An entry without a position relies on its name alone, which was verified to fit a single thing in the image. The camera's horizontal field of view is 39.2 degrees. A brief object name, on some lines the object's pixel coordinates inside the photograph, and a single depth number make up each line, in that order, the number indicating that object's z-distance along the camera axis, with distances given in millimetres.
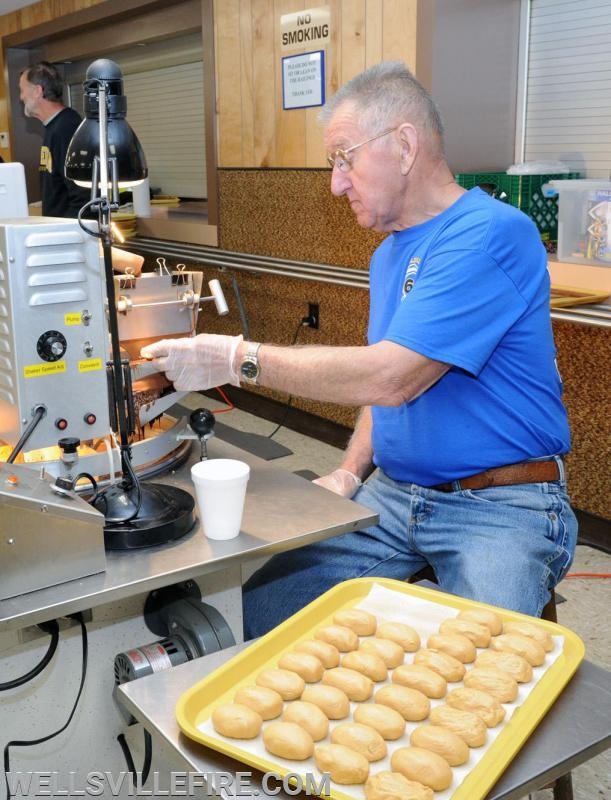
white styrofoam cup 1277
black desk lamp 1289
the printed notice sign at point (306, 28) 3633
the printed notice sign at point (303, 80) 3698
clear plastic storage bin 2680
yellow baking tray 875
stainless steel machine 1327
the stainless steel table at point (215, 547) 1147
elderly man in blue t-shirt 1495
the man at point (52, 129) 4715
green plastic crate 3014
